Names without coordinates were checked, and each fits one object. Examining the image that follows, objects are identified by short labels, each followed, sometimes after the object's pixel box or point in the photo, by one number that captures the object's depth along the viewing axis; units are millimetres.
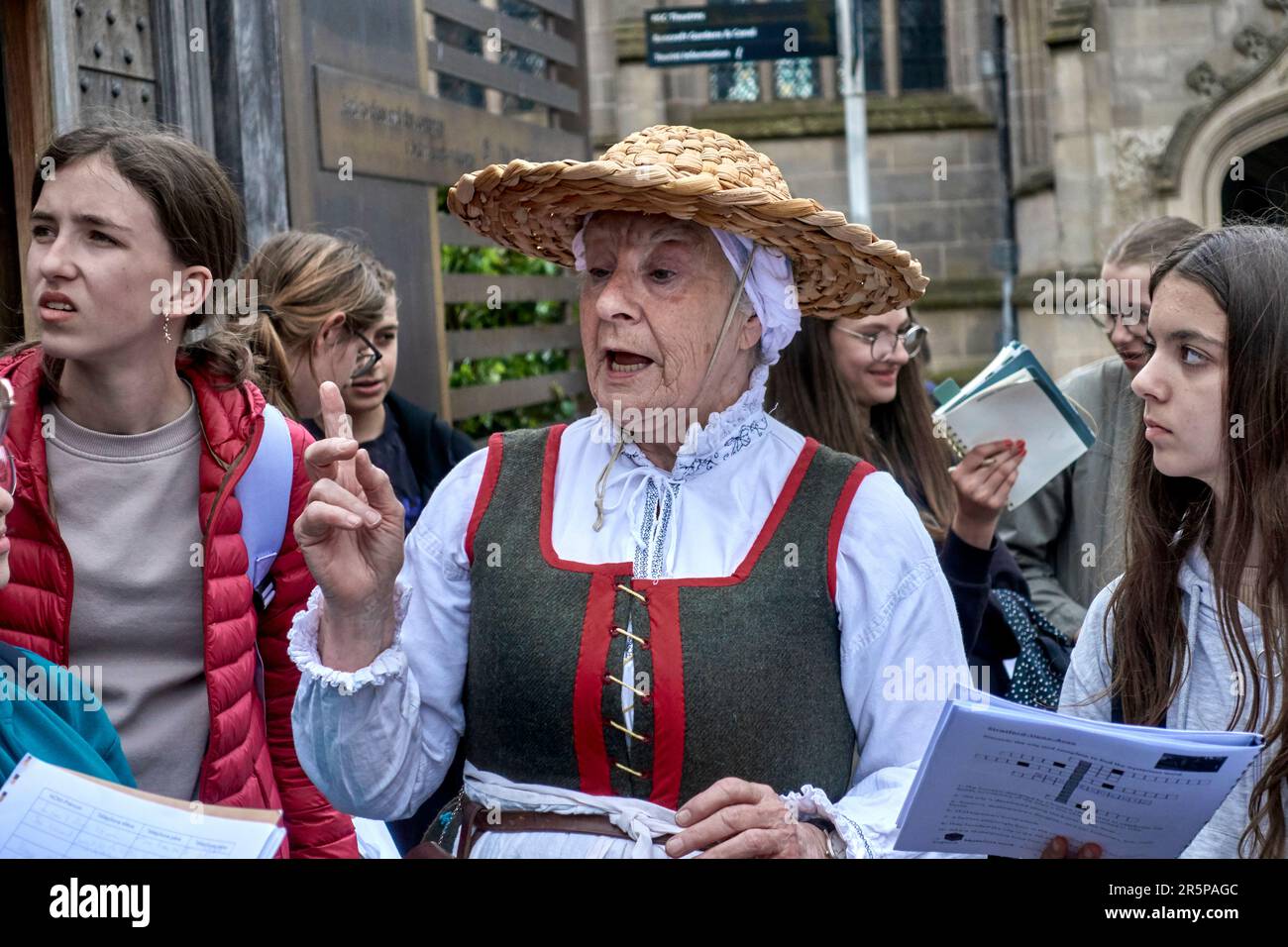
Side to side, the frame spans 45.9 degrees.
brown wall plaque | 5477
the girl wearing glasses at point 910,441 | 3572
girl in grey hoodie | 2402
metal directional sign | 11586
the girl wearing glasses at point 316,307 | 4352
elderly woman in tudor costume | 2365
